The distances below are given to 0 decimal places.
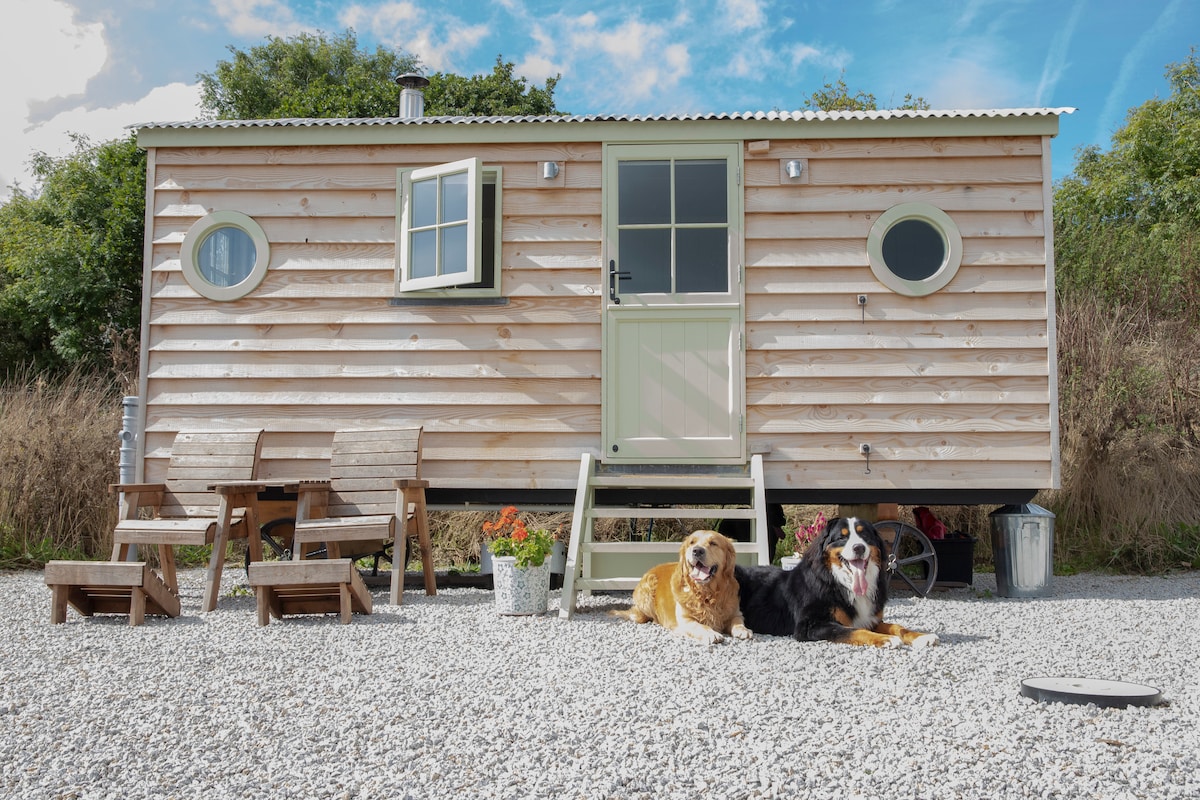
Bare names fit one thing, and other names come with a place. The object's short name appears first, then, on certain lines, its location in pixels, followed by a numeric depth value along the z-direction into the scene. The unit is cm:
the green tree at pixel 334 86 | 1566
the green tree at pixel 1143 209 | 1071
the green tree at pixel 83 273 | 1498
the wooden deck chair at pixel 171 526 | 458
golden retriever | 411
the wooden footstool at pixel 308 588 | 452
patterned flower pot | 498
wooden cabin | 591
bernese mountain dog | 395
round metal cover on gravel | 296
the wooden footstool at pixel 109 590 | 455
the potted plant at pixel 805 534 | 571
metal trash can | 576
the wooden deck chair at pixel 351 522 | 457
